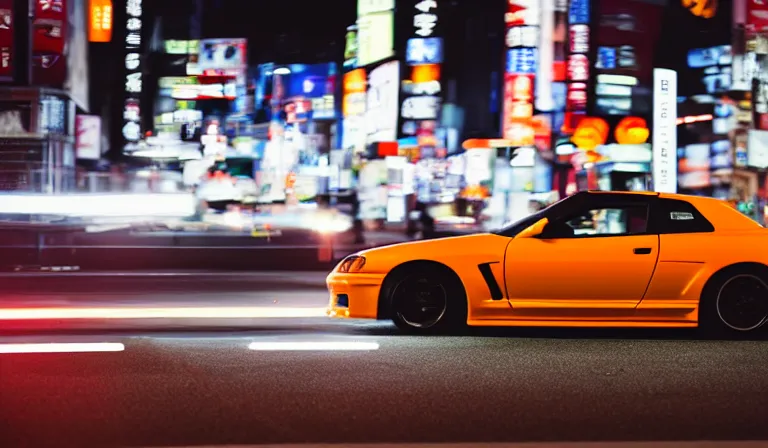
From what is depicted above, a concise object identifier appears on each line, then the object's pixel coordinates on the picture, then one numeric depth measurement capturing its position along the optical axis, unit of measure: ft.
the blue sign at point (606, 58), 149.14
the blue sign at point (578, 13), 141.79
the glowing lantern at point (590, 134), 147.43
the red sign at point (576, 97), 144.97
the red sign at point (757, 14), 142.61
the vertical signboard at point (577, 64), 142.20
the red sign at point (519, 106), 142.10
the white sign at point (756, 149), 155.74
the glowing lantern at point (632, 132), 148.56
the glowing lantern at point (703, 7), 158.10
